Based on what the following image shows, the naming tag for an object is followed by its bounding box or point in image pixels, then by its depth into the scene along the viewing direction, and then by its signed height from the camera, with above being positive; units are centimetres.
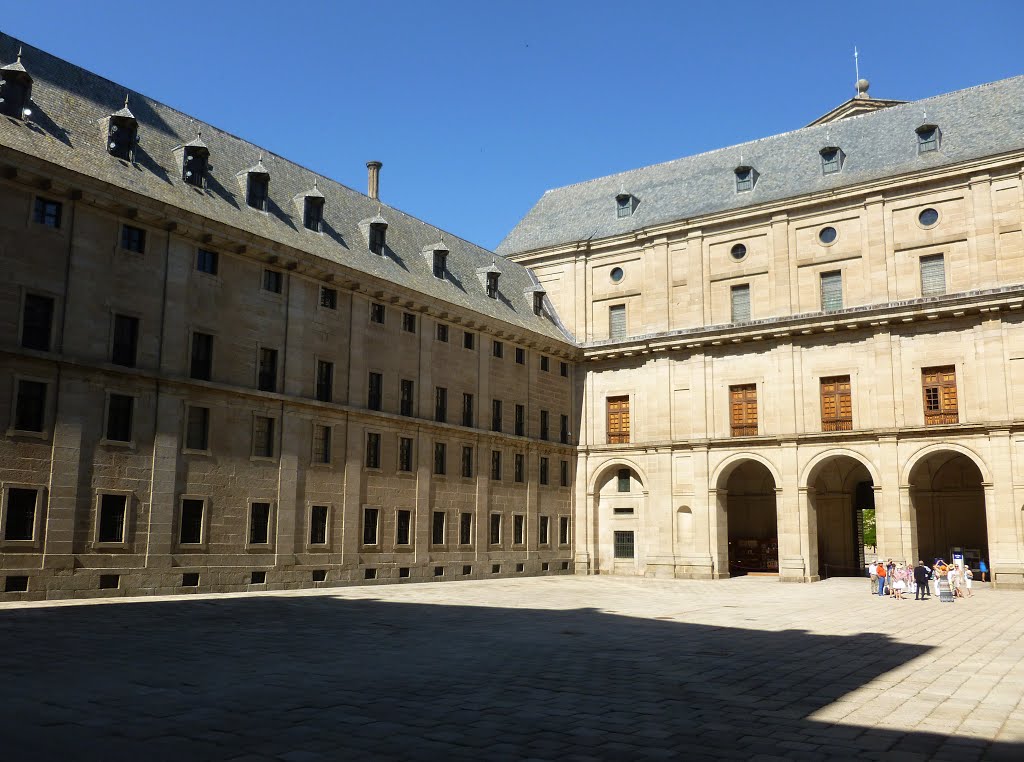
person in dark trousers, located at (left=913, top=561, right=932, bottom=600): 3288 -201
